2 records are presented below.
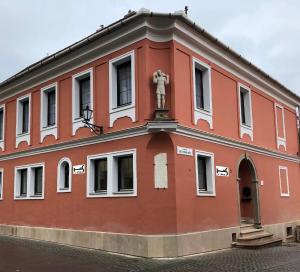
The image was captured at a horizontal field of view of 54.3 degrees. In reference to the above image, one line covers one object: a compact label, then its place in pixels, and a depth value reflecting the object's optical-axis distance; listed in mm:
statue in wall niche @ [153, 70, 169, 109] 9366
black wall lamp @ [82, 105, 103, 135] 10444
